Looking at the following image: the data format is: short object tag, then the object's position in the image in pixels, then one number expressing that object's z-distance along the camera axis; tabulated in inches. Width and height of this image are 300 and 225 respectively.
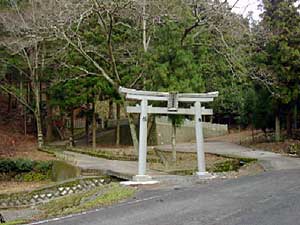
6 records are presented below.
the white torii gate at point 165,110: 397.4
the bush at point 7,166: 617.6
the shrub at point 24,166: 619.2
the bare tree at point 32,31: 550.8
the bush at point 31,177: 606.6
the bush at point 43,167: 619.5
